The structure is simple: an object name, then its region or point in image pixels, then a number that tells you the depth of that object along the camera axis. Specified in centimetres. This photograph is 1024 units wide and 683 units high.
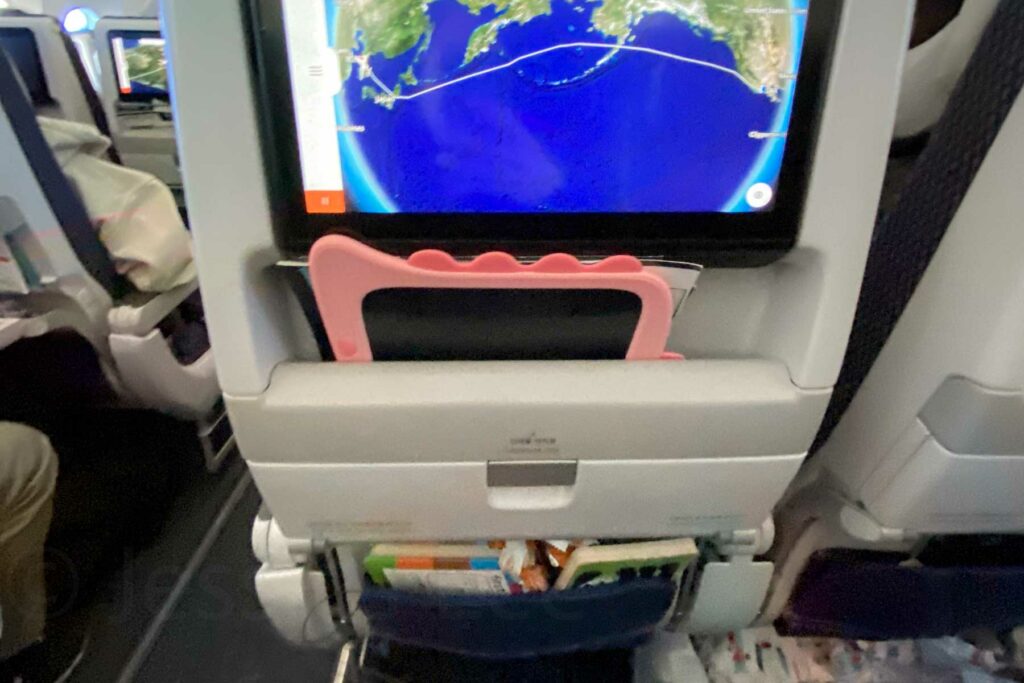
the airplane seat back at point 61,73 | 209
